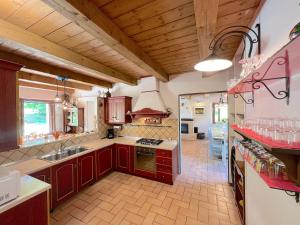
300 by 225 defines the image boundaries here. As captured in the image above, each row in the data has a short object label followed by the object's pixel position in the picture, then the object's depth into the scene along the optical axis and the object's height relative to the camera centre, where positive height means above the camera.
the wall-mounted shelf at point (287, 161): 0.54 -0.22
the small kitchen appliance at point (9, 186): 1.17 -0.65
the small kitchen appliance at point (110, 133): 3.89 -0.63
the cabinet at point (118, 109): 3.62 +0.08
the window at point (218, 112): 7.43 -0.04
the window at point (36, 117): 4.43 -0.16
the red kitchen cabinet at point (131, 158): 3.23 -1.09
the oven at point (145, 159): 3.05 -1.08
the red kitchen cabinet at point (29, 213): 1.21 -0.96
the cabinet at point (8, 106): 1.33 +0.06
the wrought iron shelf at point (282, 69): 0.58 +0.25
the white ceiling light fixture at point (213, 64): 1.02 +0.40
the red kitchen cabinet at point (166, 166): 2.83 -1.13
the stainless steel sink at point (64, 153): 2.51 -0.81
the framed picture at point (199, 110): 7.89 +0.08
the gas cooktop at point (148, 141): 3.17 -0.71
